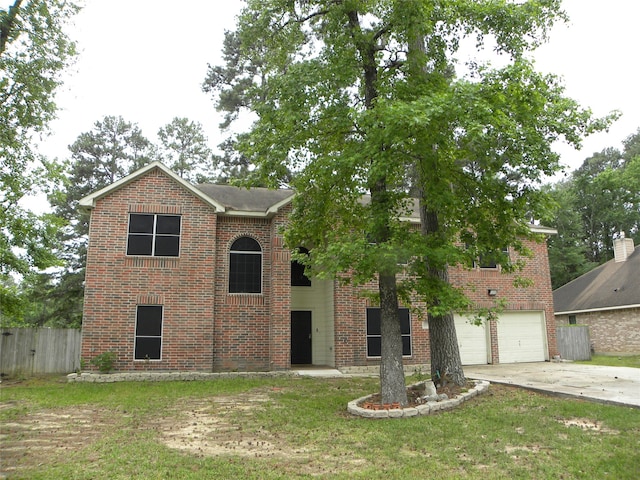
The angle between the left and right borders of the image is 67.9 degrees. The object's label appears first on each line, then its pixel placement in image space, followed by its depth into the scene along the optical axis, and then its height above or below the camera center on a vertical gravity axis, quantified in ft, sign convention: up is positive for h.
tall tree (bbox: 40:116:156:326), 86.74 +28.08
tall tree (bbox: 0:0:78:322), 46.42 +25.68
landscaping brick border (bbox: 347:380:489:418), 27.76 -5.39
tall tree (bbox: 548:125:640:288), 121.29 +28.45
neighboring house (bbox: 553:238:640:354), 76.33 +2.36
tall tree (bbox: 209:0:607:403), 26.76 +10.57
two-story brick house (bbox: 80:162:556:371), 48.29 +3.23
